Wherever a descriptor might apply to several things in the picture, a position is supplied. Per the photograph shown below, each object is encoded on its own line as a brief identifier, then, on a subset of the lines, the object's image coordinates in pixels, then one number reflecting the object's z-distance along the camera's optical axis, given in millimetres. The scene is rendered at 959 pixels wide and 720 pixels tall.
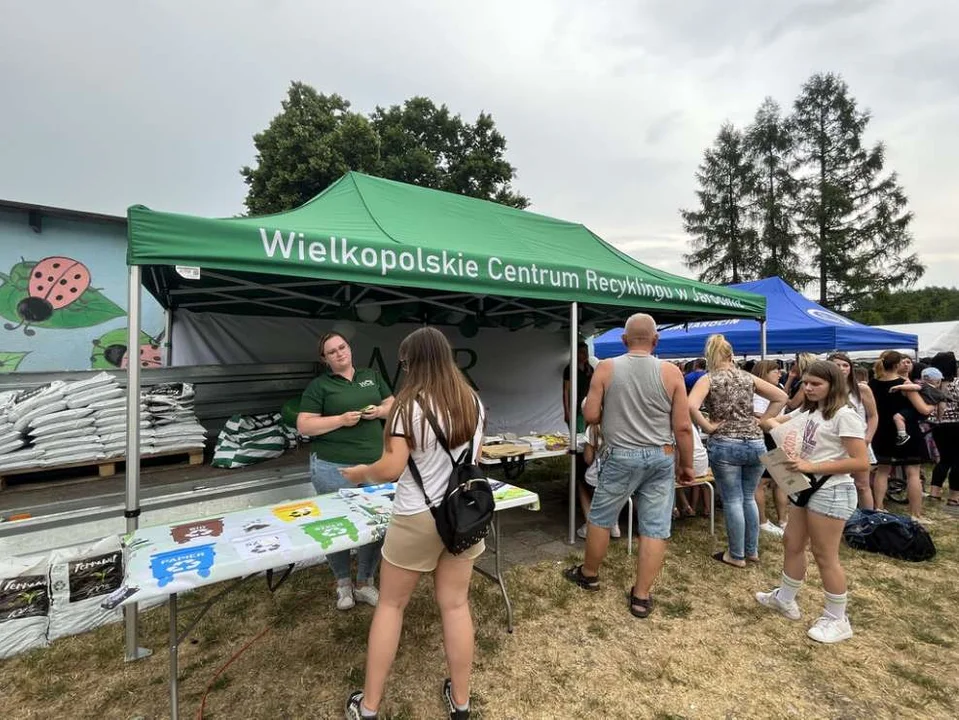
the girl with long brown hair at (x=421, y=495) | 1588
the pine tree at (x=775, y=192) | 20844
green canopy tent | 2277
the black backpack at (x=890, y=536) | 3469
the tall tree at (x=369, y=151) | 14336
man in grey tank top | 2609
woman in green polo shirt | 2410
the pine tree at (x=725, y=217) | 22312
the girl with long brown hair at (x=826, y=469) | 2244
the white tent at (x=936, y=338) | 13250
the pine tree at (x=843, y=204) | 18578
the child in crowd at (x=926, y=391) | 4180
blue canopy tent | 7023
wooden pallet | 2988
